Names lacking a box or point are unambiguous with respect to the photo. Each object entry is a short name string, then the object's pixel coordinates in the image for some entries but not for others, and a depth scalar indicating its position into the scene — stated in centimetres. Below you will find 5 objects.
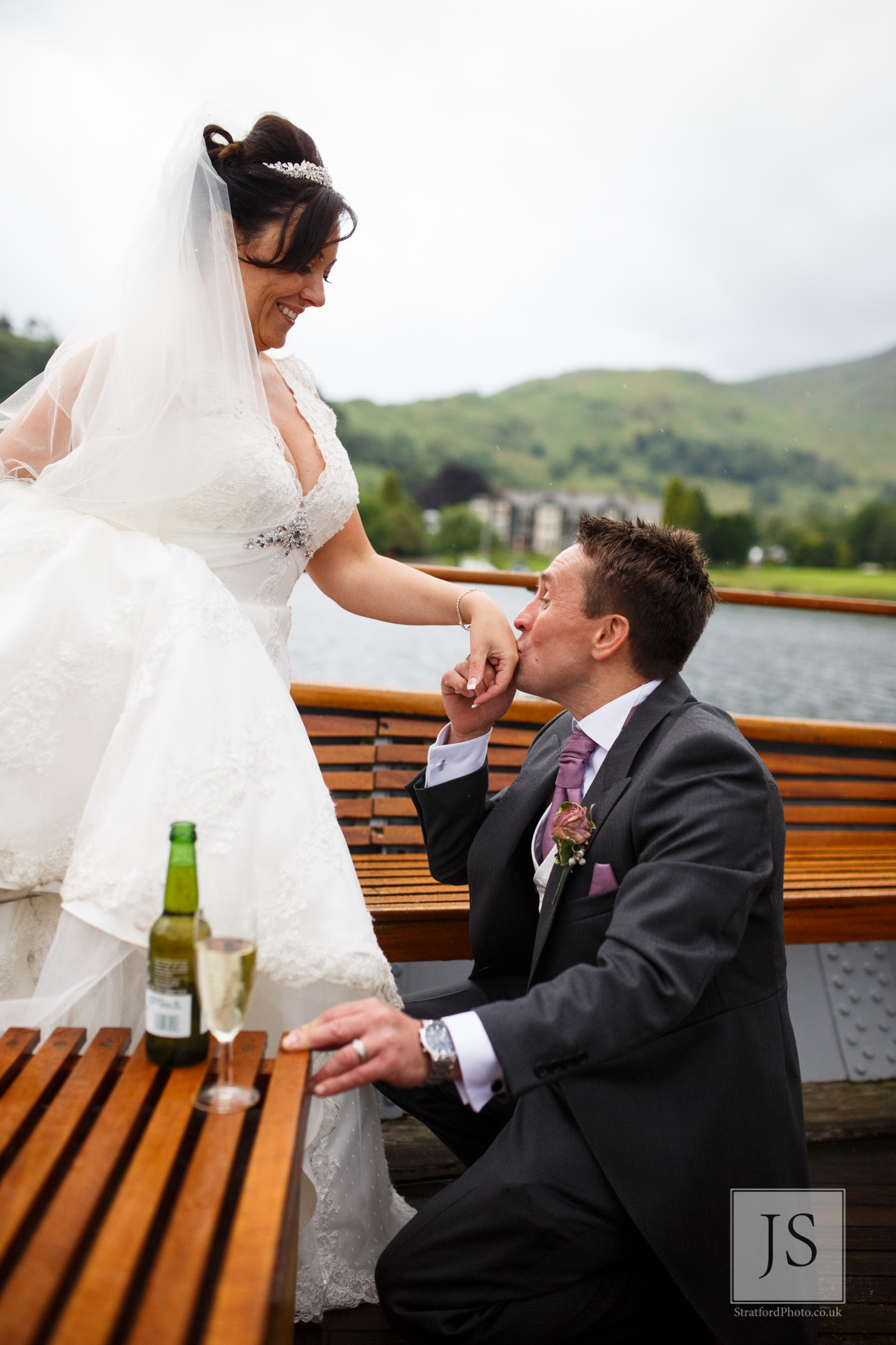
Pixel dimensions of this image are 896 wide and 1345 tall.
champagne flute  101
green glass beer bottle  107
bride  133
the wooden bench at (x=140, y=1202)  74
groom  128
